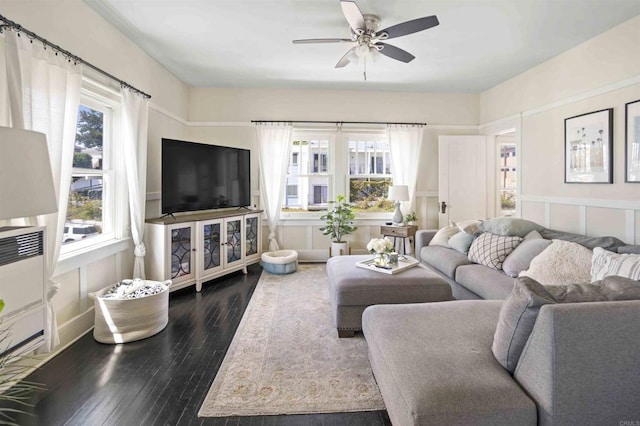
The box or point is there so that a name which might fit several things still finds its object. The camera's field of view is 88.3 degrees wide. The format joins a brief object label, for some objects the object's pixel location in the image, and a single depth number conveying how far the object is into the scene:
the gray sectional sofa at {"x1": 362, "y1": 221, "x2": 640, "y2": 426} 1.22
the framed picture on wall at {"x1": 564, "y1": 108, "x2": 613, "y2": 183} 3.14
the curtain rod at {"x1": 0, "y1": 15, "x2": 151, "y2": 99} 1.95
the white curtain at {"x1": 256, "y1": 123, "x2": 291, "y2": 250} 5.11
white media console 3.55
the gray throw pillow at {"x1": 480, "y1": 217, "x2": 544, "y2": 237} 3.48
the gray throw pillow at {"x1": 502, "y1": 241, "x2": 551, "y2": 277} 2.99
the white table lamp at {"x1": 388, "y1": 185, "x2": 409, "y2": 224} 4.86
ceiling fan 2.46
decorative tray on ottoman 2.96
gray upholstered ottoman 2.69
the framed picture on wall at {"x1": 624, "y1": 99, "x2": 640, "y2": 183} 2.88
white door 5.23
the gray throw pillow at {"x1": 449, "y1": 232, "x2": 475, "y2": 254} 3.82
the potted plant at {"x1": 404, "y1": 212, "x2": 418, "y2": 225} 5.12
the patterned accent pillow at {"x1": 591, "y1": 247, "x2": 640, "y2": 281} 2.11
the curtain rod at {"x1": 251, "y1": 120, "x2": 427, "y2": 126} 5.12
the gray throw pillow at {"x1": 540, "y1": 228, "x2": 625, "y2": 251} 2.73
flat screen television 3.79
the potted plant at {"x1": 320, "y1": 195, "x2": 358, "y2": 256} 4.98
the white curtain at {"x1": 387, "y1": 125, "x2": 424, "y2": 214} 5.26
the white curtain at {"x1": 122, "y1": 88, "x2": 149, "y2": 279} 3.27
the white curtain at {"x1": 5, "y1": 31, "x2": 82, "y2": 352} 1.97
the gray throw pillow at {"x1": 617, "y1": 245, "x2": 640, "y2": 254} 2.48
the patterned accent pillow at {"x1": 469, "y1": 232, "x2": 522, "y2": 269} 3.26
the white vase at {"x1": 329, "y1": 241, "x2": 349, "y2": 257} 4.95
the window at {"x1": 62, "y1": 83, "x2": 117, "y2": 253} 2.81
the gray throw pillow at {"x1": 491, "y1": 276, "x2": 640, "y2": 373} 1.31
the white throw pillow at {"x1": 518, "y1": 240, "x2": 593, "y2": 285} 2.52
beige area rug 1.86
